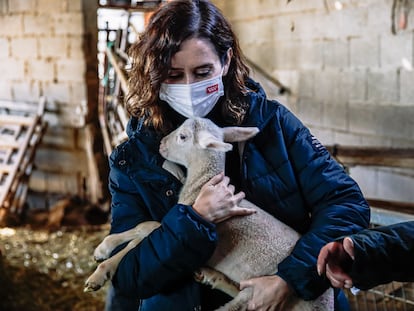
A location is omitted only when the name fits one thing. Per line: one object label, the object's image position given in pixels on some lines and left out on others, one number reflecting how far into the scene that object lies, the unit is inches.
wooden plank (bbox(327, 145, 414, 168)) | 144.3
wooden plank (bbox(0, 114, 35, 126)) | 259.4
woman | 57.1
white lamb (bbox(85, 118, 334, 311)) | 60.0
